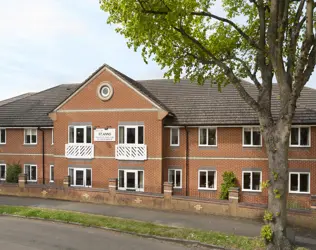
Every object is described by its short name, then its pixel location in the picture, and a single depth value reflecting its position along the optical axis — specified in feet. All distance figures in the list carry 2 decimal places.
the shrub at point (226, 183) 69.05
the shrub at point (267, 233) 34.50
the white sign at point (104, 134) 76.95
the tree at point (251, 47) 33.88
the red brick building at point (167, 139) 69.82
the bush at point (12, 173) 86.17
